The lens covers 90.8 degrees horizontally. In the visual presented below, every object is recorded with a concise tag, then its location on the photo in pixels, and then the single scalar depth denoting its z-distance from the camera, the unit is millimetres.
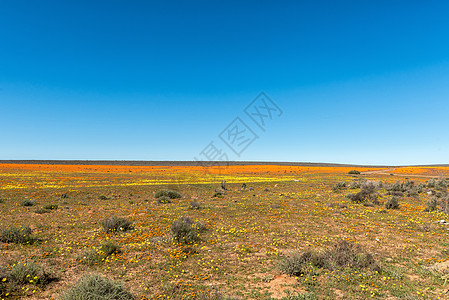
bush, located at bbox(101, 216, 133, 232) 13164
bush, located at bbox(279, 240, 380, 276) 8234
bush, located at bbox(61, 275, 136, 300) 5934
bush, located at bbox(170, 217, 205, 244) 11516
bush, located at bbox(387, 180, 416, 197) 26803
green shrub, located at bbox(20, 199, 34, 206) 19678
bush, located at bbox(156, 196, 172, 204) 22922
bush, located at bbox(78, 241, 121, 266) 9188
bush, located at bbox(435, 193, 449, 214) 17834
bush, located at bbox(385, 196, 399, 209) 19734
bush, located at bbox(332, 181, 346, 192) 32631
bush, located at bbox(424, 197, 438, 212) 18239
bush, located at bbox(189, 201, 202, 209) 19981
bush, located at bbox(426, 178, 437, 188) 34744
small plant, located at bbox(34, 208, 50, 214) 17095
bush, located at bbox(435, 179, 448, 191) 31141
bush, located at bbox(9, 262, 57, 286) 7168
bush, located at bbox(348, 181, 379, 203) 23111
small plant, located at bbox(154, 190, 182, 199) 25859
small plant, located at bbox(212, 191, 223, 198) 27103
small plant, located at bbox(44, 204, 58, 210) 18562
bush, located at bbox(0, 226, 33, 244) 10883
